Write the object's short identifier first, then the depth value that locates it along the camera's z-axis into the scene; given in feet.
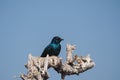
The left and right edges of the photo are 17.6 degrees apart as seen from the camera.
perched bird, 49.53
